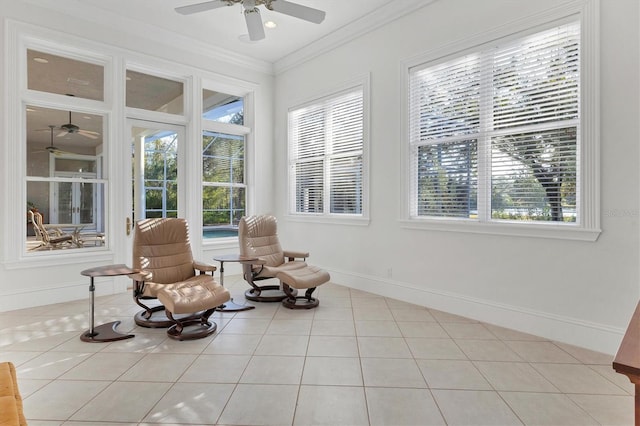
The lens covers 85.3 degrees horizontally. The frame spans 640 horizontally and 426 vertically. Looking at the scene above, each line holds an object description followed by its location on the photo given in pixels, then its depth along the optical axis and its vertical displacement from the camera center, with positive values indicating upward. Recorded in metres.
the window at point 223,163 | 5.49 +0.76
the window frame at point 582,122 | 2.78 +0.70
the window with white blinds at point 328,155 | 4.88 +0.83
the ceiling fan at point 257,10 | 3.31 +1.96
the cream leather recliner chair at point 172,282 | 3.08 -0.72
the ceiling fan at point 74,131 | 4.25 +0.99
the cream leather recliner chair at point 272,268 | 3.95 -0.71
